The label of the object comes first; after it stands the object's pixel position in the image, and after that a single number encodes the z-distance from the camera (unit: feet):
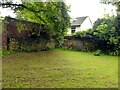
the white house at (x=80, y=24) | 51.81
